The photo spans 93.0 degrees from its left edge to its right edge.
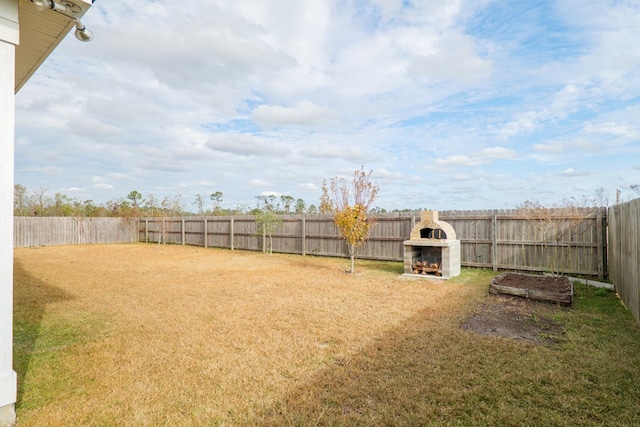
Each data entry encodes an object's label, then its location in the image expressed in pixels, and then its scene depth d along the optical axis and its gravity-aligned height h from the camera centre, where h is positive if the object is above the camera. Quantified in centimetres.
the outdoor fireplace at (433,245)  808 -91
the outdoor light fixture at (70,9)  244 +177
